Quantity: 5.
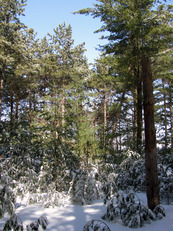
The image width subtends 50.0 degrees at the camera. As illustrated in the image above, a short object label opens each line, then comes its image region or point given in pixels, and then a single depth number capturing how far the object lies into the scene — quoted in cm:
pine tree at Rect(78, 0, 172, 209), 772
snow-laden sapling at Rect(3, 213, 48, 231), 332
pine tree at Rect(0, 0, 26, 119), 1330
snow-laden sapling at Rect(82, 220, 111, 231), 317
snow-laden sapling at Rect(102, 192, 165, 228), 381
